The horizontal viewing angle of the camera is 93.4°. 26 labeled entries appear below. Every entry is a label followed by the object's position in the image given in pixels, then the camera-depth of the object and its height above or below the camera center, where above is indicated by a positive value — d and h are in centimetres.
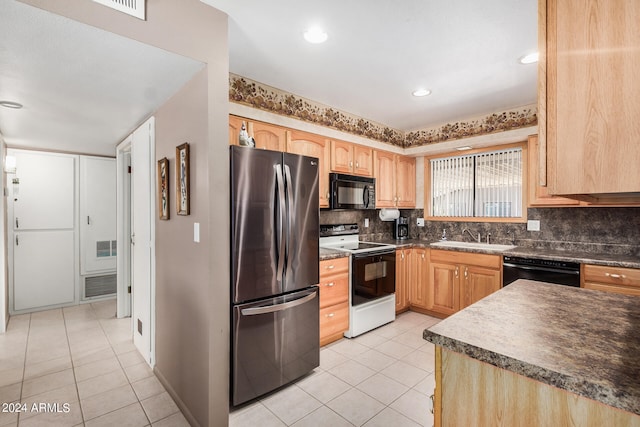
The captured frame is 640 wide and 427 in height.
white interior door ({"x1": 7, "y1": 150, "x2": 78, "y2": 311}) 387 -22
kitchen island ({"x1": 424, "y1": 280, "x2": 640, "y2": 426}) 78 -43
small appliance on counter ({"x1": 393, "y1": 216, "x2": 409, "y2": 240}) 440 -25
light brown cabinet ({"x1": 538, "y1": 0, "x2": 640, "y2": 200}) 65 +27
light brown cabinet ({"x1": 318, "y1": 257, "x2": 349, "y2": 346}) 288 -85
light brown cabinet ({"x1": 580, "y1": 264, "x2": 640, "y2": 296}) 242 -57
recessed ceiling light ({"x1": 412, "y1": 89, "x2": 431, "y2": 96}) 296 +120
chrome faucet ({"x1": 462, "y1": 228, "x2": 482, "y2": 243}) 390 -33
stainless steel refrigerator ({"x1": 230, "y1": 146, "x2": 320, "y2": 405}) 197 -42
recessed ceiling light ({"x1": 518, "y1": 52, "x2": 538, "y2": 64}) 228 +118
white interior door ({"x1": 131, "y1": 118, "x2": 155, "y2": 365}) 262 -21
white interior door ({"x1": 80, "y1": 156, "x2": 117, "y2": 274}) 430 -2
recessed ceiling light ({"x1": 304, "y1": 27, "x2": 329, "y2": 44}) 196 +118
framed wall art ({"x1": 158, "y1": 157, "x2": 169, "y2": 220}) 229 +19
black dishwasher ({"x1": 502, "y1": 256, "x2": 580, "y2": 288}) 271 -57
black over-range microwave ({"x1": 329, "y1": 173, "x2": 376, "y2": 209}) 333 +24
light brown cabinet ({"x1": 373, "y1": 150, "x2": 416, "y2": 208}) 399 +45
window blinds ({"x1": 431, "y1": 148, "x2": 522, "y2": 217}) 368 +36
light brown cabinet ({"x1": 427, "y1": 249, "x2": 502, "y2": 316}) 327 -77
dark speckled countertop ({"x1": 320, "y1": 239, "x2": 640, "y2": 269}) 252 -42
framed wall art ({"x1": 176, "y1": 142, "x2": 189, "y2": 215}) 196 +23
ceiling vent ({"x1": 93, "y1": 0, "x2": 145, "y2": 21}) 143 +101
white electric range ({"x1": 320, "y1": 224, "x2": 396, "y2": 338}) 312 -73
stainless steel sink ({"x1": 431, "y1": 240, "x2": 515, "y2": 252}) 347 -41
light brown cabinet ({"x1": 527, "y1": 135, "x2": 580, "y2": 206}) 319 +33
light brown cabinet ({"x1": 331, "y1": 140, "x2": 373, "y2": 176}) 342 +64
